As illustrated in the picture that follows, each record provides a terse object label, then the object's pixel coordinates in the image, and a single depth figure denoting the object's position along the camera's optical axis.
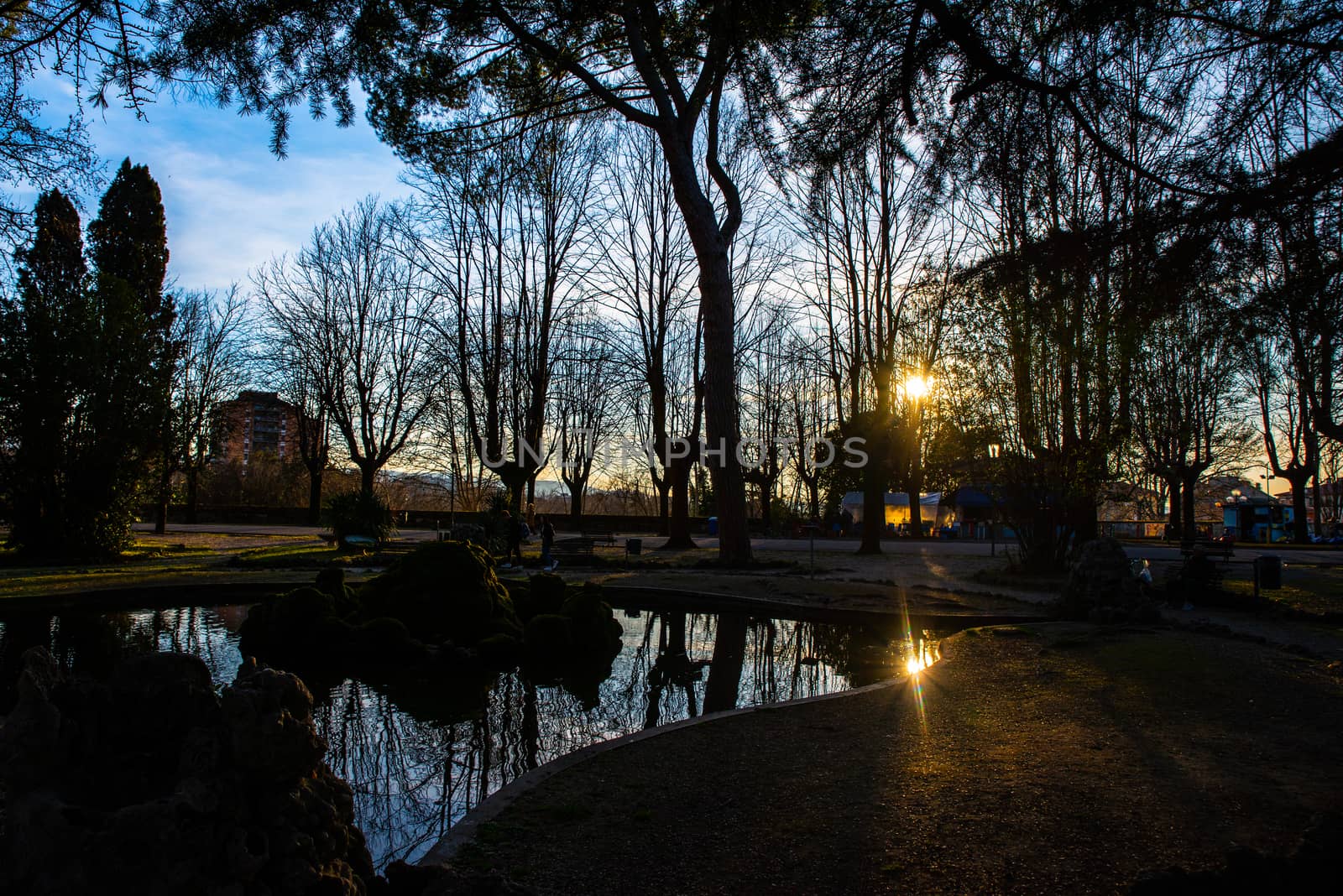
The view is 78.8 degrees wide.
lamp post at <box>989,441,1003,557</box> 16.06
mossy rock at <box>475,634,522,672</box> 8.01
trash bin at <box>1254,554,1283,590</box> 11.14
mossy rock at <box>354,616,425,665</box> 7.94
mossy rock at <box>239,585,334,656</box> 8.10
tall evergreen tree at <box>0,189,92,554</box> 17.48
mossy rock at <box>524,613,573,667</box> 8.28
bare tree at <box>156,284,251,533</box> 32.56
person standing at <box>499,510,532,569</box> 18.28
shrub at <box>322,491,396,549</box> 21.14
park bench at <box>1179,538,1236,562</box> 12.95
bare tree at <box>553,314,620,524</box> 35.53
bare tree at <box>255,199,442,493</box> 34.66
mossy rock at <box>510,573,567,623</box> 9.58
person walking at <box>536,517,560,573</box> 18.12
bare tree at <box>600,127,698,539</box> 27.55
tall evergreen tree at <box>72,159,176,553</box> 18.59
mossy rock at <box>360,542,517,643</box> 8.59
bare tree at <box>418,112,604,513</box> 28.31
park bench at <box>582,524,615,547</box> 40.25
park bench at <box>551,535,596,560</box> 19.70
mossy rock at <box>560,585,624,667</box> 8.55
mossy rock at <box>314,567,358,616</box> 8.92
